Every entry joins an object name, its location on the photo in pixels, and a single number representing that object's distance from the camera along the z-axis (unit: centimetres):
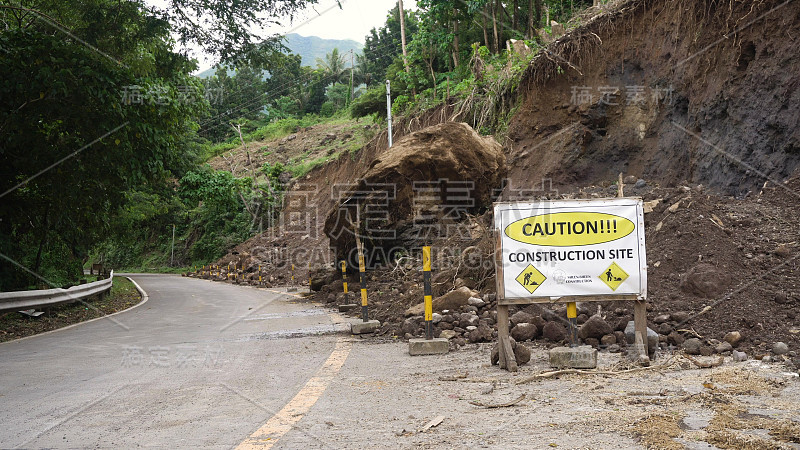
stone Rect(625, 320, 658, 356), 626
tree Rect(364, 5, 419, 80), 5252
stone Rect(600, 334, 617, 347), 695
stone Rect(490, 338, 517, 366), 625
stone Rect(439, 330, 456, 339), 803
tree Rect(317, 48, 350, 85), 7088
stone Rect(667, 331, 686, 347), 668
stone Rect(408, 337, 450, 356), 721
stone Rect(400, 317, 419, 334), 877
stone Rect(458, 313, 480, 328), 830
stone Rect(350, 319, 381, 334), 924
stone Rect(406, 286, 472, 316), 922
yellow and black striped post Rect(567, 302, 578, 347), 624
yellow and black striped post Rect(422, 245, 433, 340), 760
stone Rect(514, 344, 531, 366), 618
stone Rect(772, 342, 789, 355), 588
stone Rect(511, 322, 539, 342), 743
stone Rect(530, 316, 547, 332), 763
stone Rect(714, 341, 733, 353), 623
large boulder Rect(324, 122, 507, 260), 1494
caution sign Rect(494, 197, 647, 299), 640
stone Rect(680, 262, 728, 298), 749
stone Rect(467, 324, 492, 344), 778
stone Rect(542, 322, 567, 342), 734
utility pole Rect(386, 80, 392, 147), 2634
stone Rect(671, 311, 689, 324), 704
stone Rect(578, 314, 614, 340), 705
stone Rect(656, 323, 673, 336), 695
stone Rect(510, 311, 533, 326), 769
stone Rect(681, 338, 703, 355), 629
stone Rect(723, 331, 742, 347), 633
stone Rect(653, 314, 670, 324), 715
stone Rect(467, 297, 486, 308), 899
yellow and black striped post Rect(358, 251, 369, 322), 981
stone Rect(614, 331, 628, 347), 692
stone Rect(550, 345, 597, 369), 579
